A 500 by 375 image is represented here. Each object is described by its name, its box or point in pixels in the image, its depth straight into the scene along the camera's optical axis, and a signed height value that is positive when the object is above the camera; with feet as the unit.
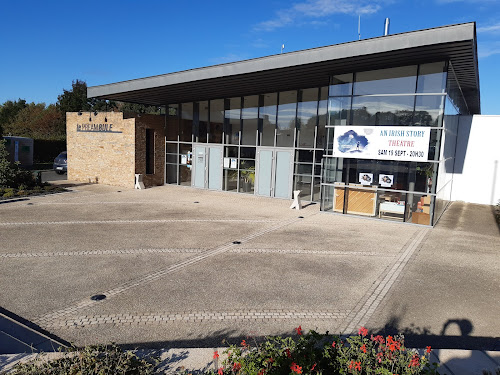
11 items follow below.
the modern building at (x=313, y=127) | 38.04 +3.86
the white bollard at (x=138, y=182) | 61.67 -5.44
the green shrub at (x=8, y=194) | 47.88 -6.36
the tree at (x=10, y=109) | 186.39 +18.39
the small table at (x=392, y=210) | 41.22 -5.84
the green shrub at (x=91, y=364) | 11.44 -6.92
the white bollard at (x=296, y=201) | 47.70 -6.01
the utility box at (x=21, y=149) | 95.91 -0.95
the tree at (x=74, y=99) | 166.92 +21.85
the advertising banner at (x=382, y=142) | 38.40 +1.71
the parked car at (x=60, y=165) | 82.07 -4.02
